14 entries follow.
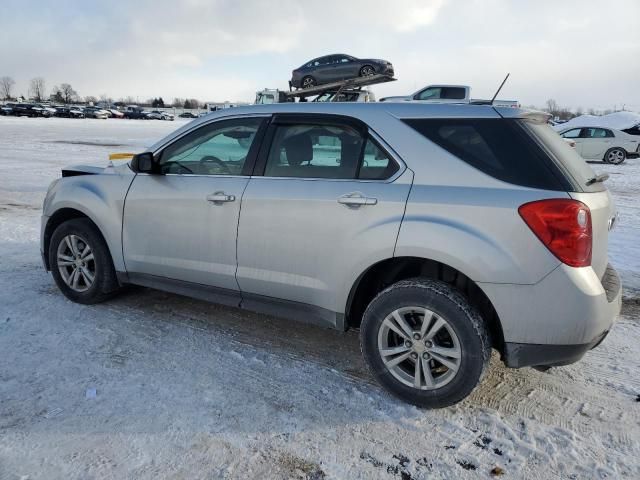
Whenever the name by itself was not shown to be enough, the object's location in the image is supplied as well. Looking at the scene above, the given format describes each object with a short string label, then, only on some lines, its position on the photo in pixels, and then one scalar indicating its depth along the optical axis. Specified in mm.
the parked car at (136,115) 71712
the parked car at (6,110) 59312
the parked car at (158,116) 71000
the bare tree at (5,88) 139625
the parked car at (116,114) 72188
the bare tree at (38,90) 140475
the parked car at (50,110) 60312
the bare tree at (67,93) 131750
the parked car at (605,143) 19938
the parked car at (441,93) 18938
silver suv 2738
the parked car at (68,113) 63116
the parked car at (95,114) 66312
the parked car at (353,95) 15250
